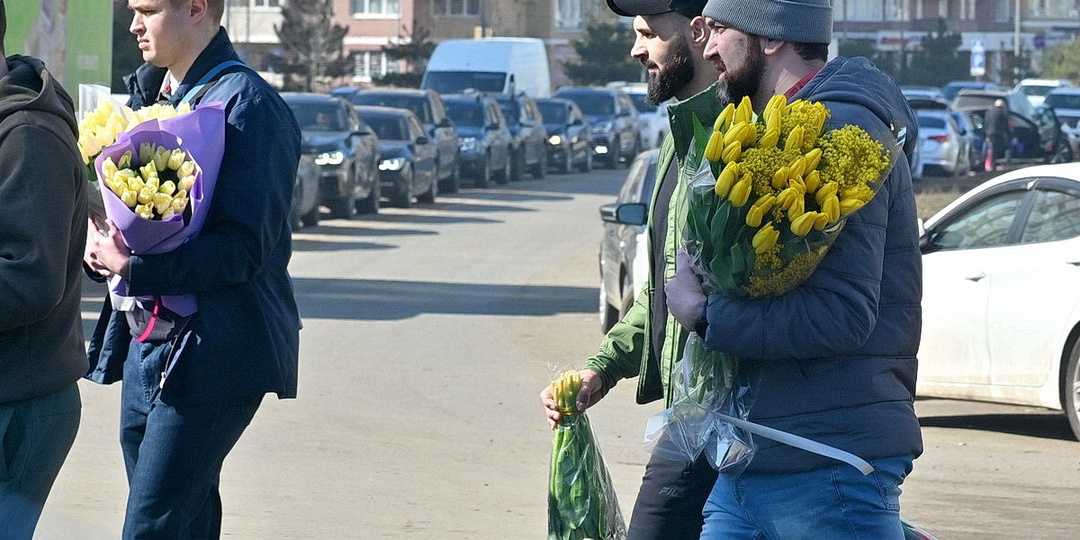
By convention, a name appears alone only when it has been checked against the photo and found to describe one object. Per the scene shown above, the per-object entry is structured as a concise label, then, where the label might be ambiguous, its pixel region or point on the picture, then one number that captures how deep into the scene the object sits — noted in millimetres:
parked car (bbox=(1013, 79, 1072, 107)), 71650
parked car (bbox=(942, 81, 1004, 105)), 65119
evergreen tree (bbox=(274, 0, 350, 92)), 75375
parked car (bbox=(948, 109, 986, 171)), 40531
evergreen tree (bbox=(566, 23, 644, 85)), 85875
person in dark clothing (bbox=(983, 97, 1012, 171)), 42188
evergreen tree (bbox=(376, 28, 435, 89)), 79188
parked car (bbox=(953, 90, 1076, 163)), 44375
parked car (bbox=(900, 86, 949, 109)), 41500
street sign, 74500
